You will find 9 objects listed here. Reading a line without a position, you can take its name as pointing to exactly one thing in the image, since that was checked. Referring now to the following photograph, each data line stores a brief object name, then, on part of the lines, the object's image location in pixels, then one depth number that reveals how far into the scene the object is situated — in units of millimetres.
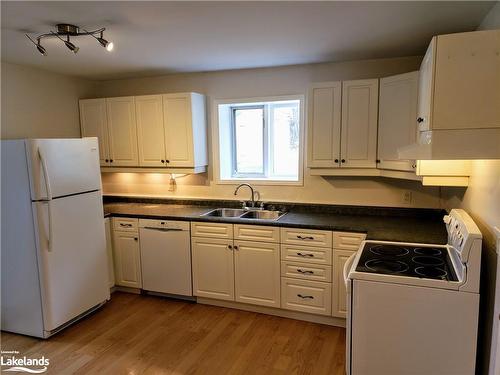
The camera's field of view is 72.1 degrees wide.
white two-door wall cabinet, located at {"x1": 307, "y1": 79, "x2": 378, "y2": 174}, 2896
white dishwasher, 3283
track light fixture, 2162
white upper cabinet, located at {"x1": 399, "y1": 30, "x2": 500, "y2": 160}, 1563
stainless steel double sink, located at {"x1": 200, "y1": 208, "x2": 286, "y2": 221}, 3455
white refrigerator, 2604
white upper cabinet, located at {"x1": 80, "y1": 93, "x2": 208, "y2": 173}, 3510
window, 3557
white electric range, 1754
